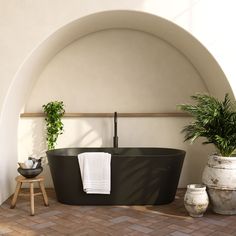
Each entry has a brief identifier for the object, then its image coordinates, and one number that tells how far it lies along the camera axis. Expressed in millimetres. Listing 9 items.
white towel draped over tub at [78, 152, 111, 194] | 3977
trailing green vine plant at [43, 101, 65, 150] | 4805
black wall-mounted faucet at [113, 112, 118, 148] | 4762
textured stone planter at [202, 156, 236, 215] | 3697
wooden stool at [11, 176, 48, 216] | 3810
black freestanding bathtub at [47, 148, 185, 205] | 3971
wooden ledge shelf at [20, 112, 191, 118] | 4945
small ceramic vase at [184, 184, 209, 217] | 3633
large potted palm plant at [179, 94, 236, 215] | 3709
